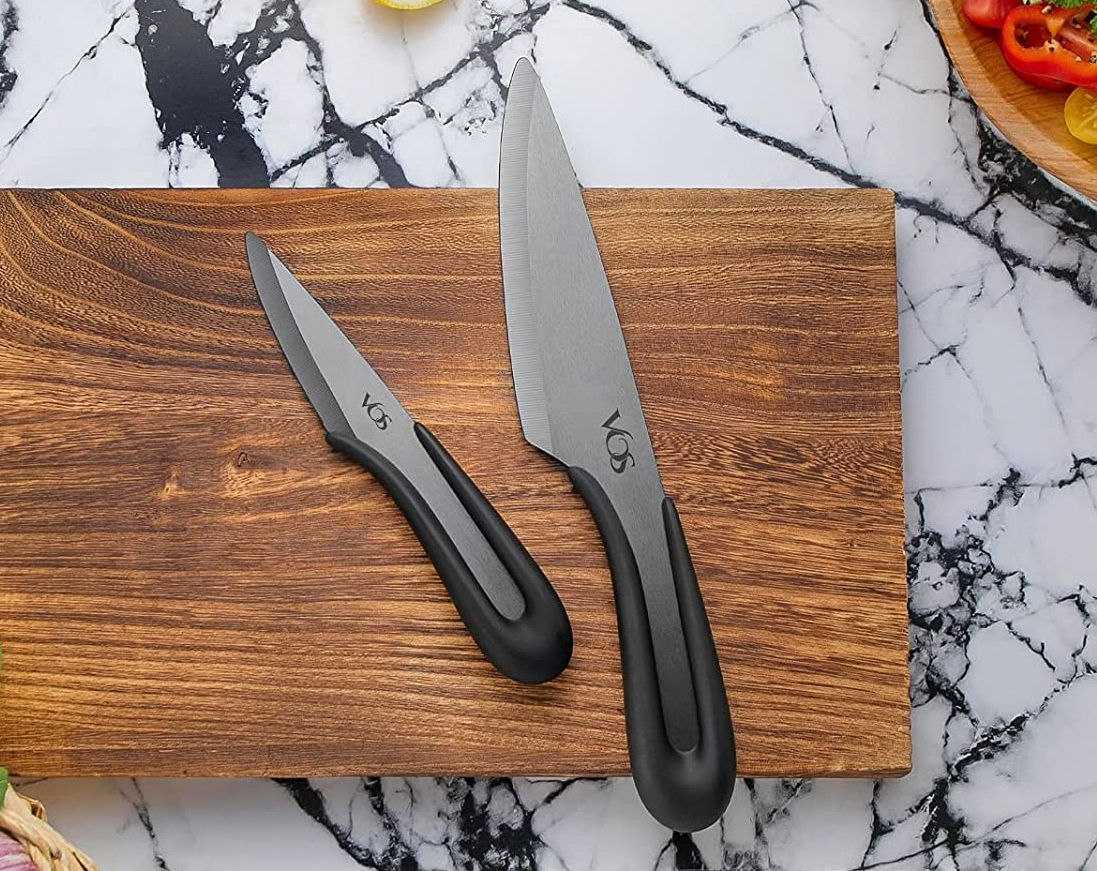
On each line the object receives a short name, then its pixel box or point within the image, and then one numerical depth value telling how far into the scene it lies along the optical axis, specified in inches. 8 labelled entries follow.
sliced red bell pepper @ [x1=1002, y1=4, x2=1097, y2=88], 31.6
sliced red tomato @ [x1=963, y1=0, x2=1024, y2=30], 32.5
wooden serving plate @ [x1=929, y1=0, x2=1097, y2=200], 32.3
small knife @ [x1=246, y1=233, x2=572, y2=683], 30.0
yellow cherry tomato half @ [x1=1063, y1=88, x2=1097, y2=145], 32.5
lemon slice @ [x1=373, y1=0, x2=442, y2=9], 35.5
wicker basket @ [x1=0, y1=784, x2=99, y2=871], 27.0
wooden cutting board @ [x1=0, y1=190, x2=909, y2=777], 31.6
